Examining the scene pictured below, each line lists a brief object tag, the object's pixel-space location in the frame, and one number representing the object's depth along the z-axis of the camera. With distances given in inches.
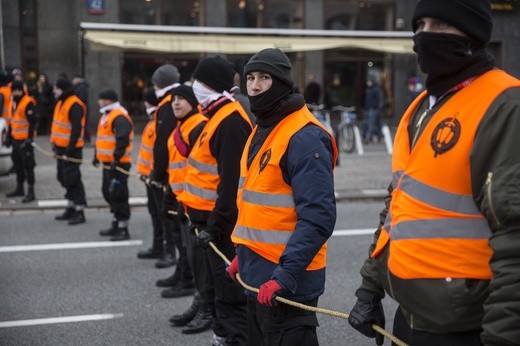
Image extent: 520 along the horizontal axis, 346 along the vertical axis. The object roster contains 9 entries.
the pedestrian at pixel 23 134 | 444.1
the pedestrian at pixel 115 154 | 342.6
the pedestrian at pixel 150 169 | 312.0
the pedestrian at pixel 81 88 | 652.7
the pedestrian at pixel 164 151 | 264.2
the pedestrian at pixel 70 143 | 384.5
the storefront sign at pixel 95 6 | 796.0
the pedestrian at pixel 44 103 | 757.3
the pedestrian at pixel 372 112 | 790.5
